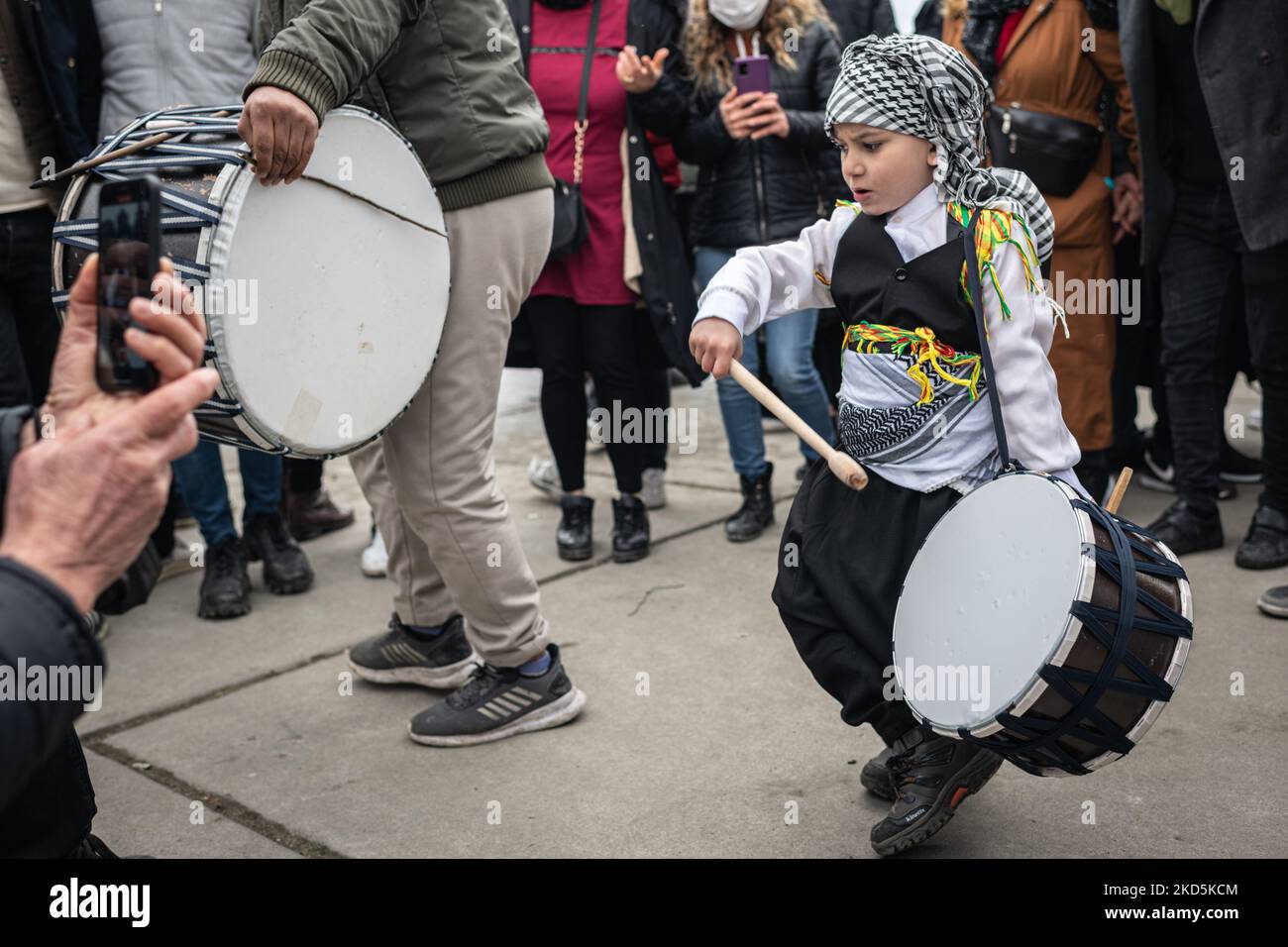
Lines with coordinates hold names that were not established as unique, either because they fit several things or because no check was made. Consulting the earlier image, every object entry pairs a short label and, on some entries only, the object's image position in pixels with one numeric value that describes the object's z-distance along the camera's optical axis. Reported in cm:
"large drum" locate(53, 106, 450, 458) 206
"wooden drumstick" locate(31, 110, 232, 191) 216
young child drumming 219
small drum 184
